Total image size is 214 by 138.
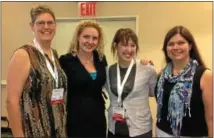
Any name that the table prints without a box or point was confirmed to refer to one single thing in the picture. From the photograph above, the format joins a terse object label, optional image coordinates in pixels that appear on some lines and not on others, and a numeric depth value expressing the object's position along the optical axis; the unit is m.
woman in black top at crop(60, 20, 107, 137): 2.23
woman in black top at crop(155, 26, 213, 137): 1.94
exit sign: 4.36
